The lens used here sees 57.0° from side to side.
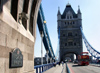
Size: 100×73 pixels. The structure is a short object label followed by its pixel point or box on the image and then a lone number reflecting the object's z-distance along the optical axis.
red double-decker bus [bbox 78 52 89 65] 20.07
